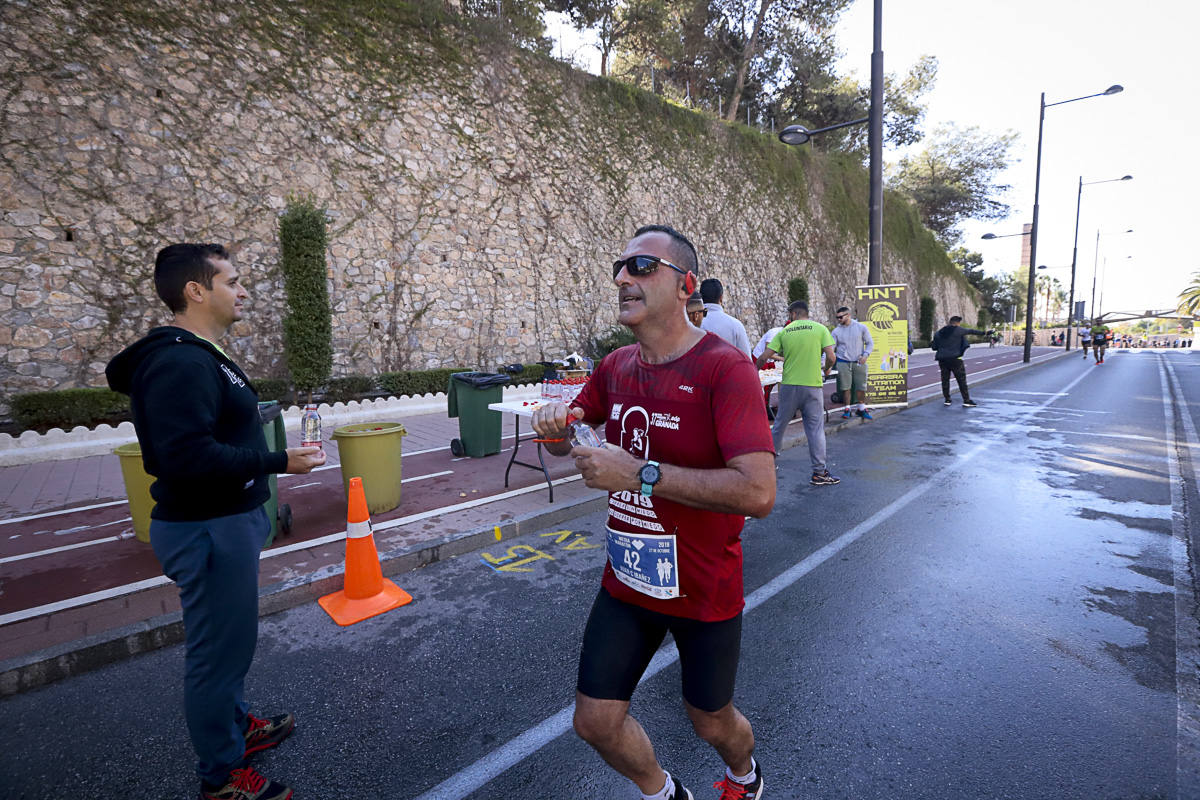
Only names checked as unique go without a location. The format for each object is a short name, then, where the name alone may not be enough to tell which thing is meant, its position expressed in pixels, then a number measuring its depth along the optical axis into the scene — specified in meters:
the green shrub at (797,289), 26.28
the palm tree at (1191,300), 72.50
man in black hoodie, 2.05
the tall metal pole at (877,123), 10.42
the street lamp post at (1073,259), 37.16
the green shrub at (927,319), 39.09
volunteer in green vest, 6.84
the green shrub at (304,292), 11.41
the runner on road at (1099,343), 28.11
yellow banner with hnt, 11.64
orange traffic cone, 3.97
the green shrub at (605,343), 17.39
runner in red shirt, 1.72
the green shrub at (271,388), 10.91
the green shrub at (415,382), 12.53
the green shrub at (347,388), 11.85
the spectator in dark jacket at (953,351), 12.70
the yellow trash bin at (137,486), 4.73
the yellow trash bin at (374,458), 5.43
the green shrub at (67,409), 8.49
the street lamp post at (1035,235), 21.27
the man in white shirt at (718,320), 6.30
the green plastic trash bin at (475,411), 7.93
